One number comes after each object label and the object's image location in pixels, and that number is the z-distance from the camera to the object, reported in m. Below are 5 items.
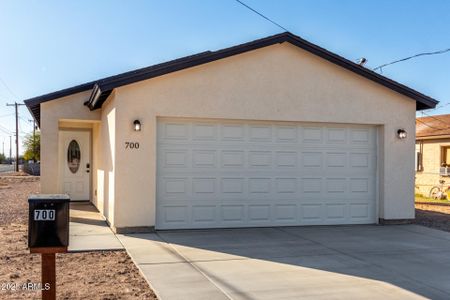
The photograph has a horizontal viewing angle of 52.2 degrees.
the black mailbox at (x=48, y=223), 4.21
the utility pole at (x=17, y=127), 51.22
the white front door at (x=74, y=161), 15.48
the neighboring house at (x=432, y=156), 22.25
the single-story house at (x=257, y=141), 9.59
